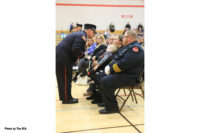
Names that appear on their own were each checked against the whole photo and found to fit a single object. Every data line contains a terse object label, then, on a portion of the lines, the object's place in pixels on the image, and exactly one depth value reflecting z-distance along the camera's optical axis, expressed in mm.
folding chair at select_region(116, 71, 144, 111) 2828
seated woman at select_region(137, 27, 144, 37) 10237
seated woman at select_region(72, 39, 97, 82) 5066
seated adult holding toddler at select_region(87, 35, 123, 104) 3293
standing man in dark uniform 3217
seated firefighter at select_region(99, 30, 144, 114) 2617
